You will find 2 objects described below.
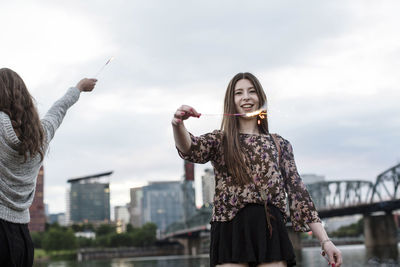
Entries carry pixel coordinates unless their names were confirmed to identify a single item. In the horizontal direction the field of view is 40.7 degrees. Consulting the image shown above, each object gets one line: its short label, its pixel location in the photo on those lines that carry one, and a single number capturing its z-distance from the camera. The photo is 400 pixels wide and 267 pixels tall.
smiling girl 4.00
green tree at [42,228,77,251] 115.75
